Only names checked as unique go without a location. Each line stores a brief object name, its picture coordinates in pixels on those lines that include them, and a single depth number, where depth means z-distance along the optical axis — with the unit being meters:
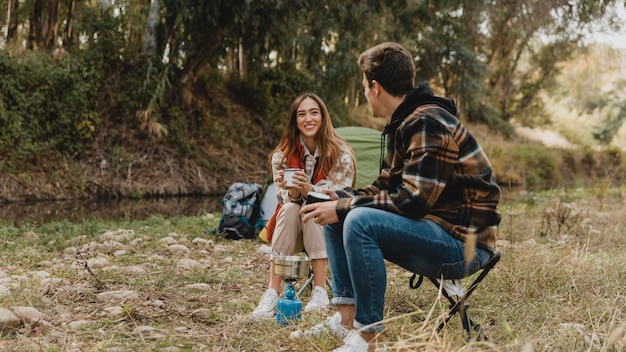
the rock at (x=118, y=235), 5.21
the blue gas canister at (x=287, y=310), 2.73
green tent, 6.26
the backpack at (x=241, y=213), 5.62
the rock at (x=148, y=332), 2.50
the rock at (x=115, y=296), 3.08
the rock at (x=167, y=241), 5.16
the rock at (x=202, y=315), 2.86
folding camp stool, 2.23
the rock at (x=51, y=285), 3.19
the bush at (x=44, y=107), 10.34
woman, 3.27
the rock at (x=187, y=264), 4.12
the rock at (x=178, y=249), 4.84
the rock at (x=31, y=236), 5.07
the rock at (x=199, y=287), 3.45
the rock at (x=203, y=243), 5.11
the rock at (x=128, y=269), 3.81
